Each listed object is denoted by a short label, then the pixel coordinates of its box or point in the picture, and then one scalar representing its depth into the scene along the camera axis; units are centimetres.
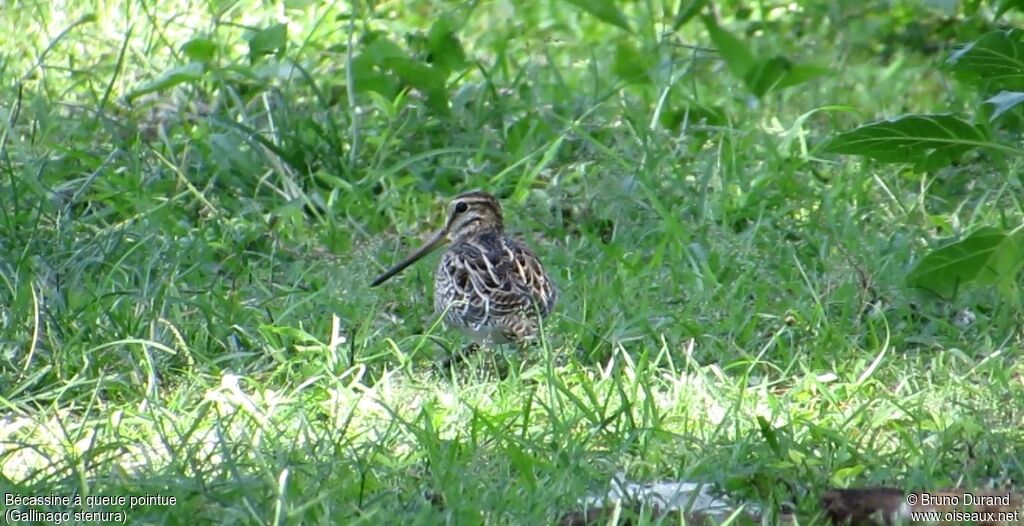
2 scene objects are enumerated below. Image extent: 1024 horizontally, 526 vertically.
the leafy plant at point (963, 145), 1221
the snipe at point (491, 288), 1331
